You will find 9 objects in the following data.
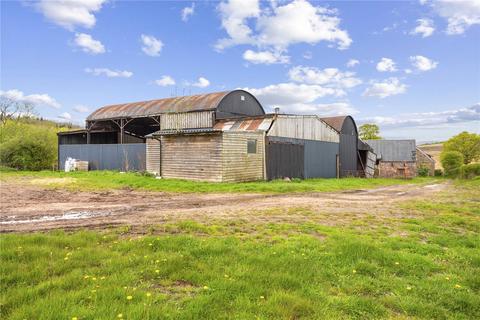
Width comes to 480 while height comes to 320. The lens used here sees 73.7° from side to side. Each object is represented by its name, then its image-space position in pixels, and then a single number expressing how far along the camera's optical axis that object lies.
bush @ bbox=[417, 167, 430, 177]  38.36
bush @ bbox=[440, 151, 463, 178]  35.03
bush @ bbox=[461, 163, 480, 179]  30.14
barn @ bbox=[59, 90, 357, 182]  18.47
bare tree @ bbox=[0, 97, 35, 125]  49.84
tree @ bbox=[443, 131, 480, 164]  36.81
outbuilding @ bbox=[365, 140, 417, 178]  37.22
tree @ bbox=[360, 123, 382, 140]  51.41
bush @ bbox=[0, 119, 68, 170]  28.11
